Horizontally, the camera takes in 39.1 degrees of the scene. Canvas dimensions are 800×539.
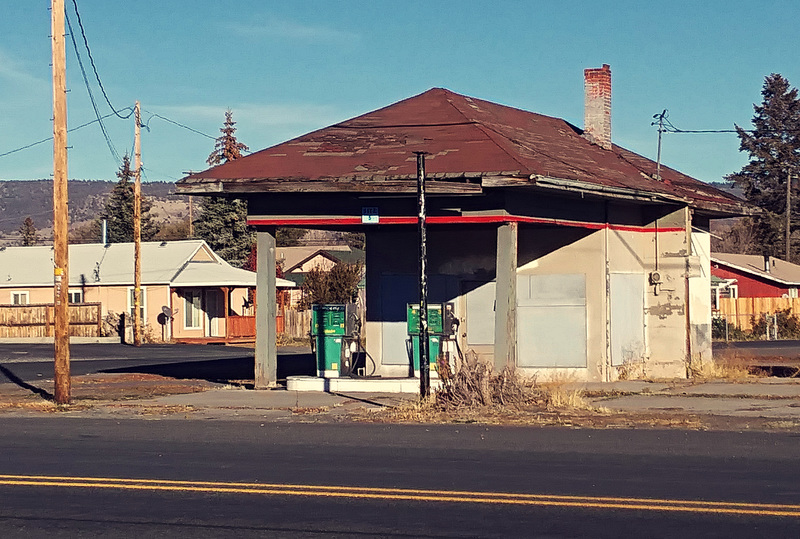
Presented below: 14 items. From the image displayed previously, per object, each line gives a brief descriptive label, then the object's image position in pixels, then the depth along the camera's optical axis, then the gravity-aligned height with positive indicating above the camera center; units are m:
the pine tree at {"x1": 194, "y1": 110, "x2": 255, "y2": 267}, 72.06 +5.78
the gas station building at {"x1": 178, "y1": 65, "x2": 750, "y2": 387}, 20.72 +1.90
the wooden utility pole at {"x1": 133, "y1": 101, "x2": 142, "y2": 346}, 45.34 +3.50
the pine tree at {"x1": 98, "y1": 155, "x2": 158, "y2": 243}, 86.69 +8.58
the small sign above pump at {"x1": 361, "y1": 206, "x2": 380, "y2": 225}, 21.16 +1.93
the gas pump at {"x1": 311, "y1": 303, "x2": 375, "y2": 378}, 23.14 -0.36
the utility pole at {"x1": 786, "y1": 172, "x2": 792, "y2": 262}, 67.16 +6.67
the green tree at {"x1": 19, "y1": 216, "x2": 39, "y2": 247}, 101.25 +7.95
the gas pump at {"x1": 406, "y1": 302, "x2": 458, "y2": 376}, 21.91 -0.15
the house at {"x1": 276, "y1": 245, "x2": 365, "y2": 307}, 83.06 +4.72
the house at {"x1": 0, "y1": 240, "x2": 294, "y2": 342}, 49.69 +1.51
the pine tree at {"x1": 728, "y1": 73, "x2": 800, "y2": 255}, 84.00 +12.52
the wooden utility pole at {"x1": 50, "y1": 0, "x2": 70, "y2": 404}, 20.34 +2.30
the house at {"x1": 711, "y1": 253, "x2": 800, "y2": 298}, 63.59 +2.12
